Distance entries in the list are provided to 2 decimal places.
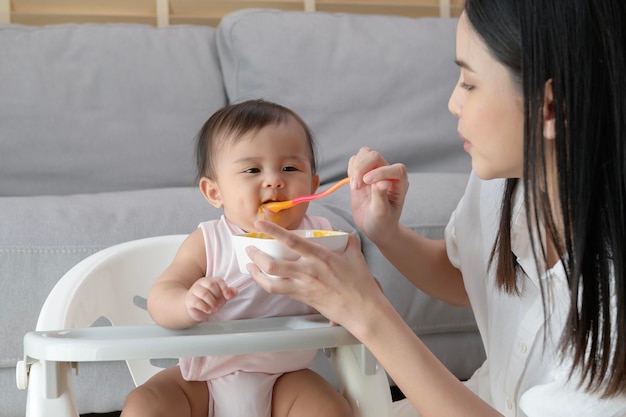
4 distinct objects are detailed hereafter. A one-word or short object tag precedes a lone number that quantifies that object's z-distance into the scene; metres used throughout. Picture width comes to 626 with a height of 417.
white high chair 1.16
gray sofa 1.97
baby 1.36
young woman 1.20
